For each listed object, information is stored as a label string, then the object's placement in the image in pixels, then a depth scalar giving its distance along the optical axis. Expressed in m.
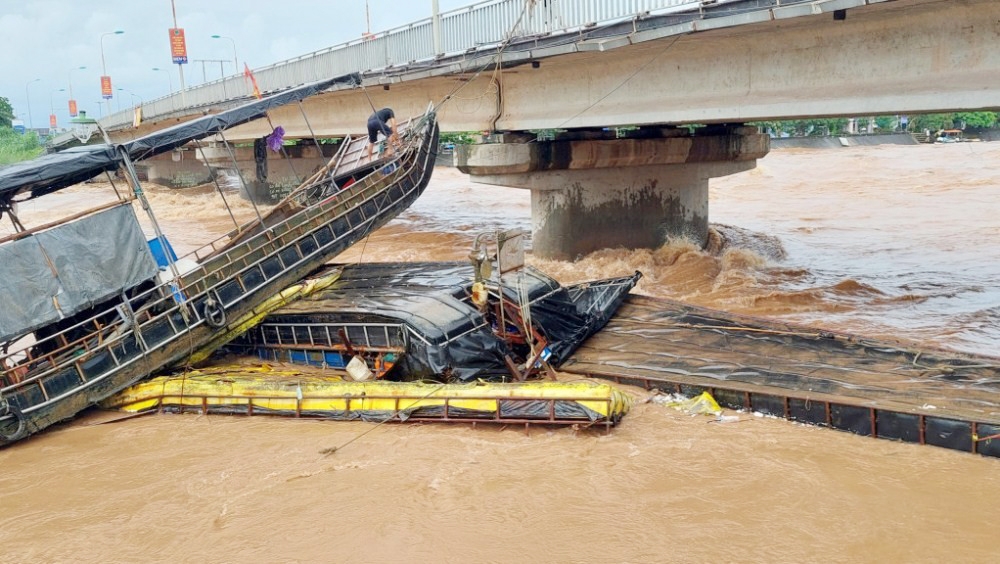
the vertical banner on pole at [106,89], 87.44
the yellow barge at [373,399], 10.09
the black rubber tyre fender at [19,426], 10.80
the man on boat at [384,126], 17.50
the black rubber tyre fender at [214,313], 12.65
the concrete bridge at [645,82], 11.37
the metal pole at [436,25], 19.78
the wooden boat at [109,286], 11.21
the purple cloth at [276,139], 16.44
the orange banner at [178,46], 51.19
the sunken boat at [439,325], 11.27
